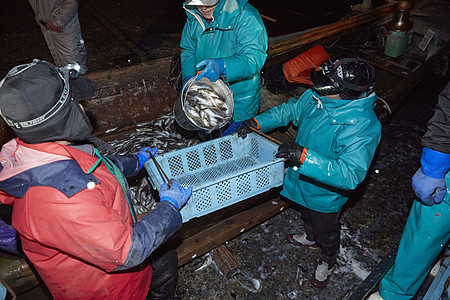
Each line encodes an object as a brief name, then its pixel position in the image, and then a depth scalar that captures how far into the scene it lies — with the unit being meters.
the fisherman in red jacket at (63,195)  1.63
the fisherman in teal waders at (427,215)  2.37
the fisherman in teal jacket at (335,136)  2.54
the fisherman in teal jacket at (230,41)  3.09
